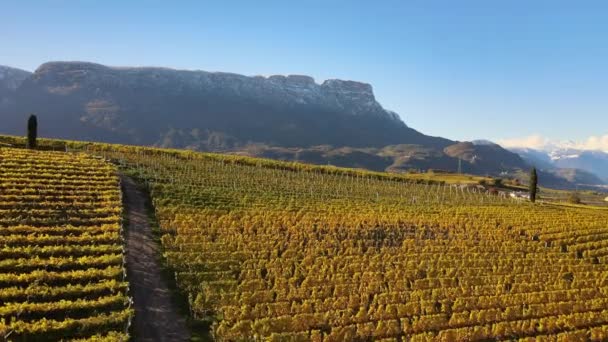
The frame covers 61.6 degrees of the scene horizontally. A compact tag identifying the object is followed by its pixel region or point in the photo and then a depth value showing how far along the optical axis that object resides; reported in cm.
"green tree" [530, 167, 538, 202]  8075
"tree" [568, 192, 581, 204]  10415
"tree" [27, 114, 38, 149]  6042
